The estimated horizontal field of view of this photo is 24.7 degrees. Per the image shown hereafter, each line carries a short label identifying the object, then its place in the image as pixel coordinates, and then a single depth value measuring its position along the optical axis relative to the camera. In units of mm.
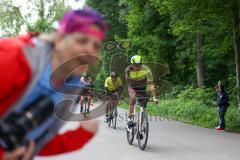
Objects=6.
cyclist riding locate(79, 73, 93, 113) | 19688
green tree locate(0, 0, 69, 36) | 49875
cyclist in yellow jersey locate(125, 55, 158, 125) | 11250
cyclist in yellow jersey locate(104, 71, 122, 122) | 15852
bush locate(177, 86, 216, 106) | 23244
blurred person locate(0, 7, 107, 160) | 1979
